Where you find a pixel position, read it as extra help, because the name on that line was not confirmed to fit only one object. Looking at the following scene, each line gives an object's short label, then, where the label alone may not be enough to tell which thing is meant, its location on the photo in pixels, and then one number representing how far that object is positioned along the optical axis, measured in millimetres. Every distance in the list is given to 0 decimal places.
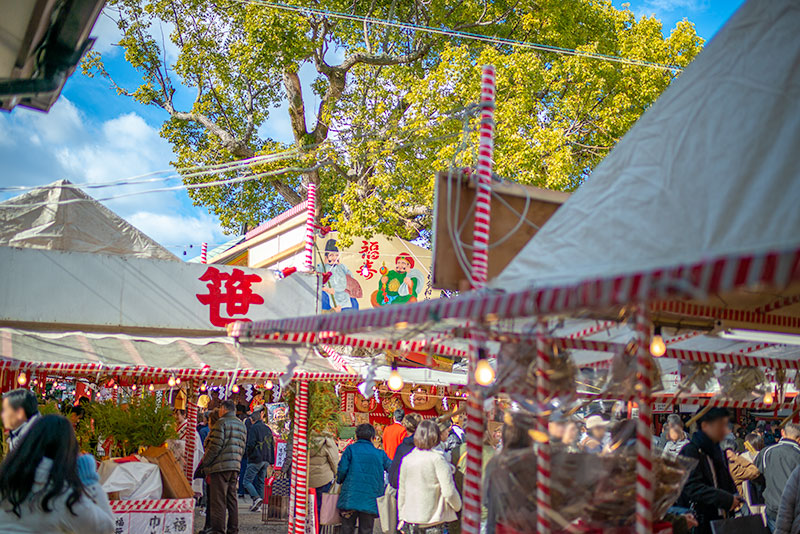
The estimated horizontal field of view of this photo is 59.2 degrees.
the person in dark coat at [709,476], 5750
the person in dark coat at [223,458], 10586
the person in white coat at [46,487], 3773
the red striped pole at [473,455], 4645
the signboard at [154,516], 8703
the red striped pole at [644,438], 3650
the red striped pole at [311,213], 11062
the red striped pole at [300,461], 9727
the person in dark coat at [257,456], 15320
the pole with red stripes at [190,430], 12984
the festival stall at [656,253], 2818
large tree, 16359
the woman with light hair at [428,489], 7449
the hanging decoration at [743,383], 6418
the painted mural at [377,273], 19859
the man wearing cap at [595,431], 4998
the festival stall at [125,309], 8992
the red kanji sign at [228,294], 10906
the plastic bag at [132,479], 8711
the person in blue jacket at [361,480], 8977
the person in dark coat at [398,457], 8628
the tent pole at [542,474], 3930
